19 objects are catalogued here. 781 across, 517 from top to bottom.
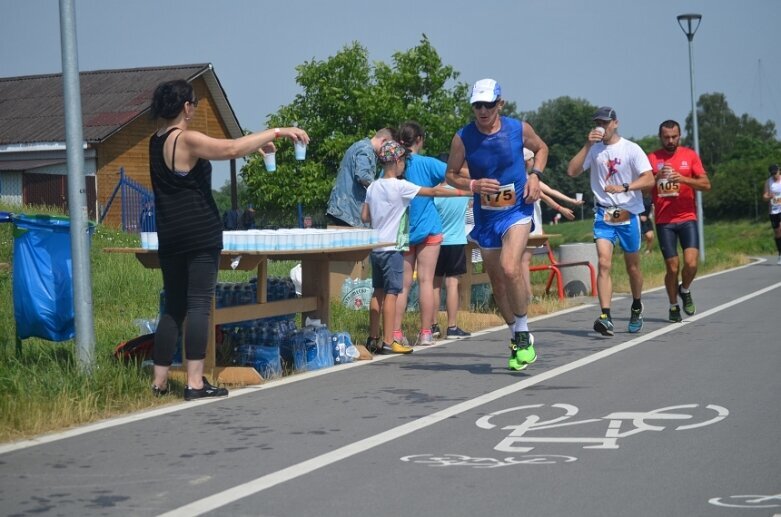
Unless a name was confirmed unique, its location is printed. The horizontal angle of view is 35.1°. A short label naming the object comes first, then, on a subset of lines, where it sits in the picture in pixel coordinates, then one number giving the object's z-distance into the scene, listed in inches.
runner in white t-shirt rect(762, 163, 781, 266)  1125.1
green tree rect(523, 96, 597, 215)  4830.2
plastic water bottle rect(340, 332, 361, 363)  431.5
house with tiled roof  1622.8
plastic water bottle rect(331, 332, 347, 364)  427.8
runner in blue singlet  390.6
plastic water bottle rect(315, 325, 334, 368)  416.5
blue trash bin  358.3
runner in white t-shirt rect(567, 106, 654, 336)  509.4
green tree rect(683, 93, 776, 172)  5585.6
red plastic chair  690.8
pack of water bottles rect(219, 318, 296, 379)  391.5
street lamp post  1332.4
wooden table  369.1
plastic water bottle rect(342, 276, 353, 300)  636.1
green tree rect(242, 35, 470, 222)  2201.0
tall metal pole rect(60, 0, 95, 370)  347.3
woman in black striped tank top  334.6
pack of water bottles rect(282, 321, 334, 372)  410.0
